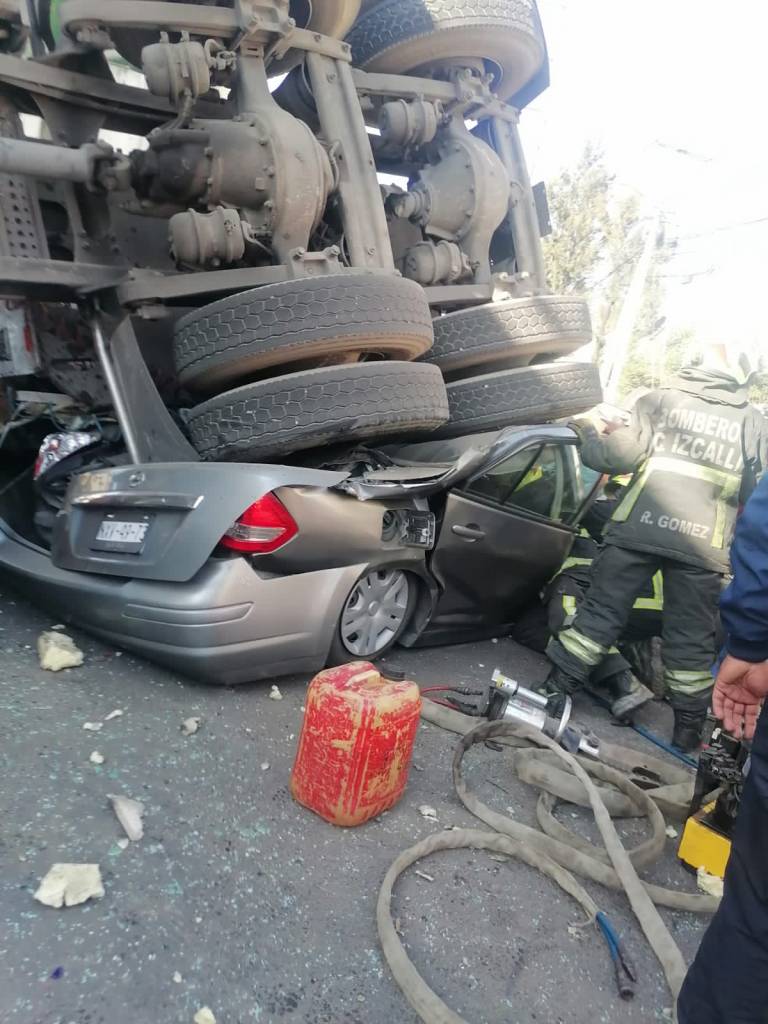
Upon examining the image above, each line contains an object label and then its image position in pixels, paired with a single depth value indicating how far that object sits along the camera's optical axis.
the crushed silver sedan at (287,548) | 2.64
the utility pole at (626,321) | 19.88
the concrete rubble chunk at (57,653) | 2.83
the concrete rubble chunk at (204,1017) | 1.47
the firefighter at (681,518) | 3.25
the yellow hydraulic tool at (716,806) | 2.19
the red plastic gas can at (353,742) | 2.06
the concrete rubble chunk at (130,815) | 1.97
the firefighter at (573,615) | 3.47
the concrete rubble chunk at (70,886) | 1.69
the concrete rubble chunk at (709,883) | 2.17
